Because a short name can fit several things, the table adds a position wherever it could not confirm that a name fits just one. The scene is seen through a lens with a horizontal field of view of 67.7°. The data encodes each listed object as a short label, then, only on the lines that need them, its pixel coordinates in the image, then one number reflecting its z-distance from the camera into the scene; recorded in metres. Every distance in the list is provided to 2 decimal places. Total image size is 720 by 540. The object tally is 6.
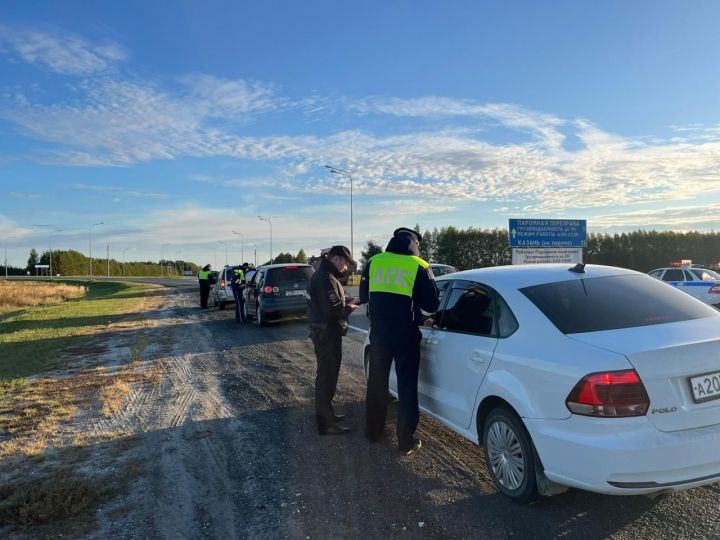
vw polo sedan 3.07
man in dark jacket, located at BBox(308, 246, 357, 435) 5.45
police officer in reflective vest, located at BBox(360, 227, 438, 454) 4.84
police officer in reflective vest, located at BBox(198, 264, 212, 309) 22.69
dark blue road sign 21.88
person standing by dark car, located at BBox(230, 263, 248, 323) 16.69
